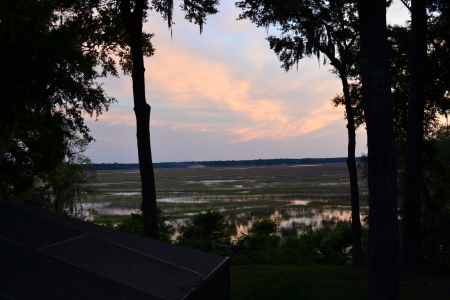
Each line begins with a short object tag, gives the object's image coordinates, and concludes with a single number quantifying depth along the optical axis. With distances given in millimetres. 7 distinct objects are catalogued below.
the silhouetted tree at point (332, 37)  16469
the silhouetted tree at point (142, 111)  12086
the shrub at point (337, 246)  20547
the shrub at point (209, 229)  24144
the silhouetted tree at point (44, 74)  12297
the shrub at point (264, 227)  25422
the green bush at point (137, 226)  20062
